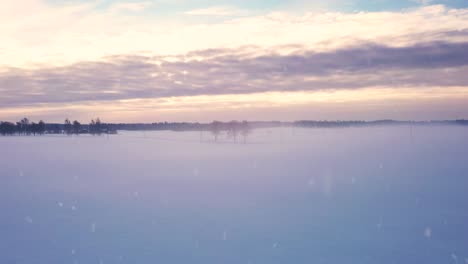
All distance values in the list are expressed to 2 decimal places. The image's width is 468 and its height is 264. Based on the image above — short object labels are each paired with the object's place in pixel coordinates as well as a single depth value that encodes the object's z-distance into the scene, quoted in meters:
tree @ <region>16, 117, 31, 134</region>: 158.12
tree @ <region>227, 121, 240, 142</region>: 112.94
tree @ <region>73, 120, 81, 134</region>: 162.41
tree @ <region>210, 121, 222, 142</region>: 111.12
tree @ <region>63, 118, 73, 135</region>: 159.85
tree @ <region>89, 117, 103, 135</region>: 153.52
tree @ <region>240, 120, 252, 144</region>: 110.13
